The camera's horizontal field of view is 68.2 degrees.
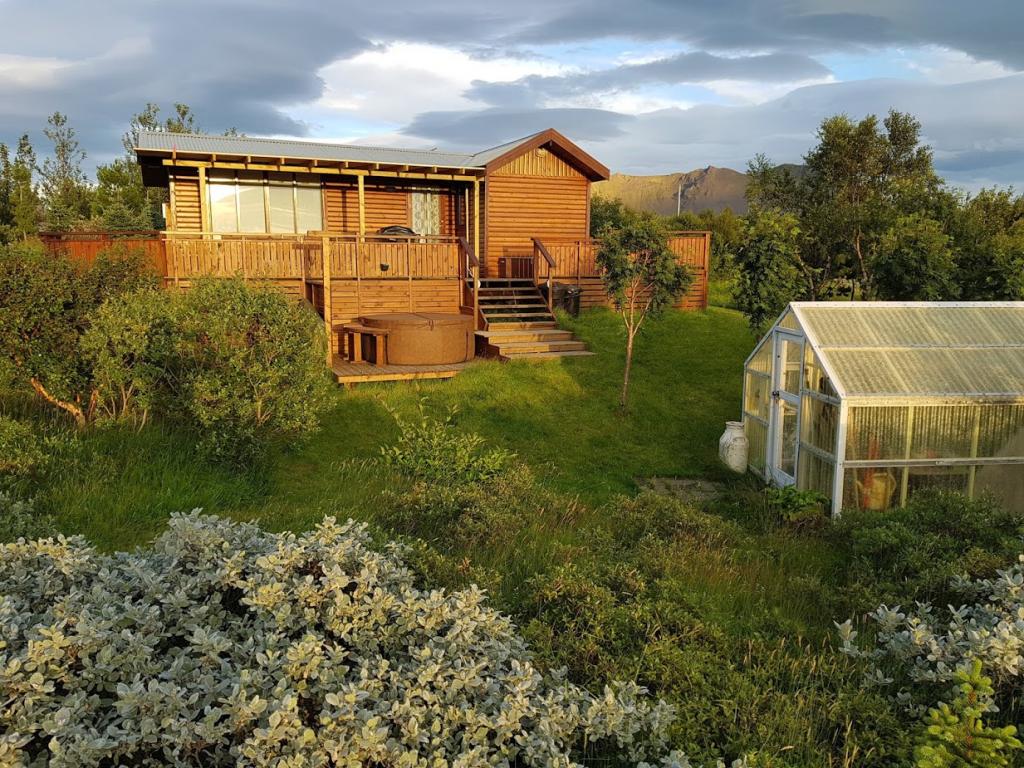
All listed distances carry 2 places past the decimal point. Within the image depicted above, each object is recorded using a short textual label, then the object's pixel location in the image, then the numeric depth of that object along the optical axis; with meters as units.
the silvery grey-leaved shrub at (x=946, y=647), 3.34
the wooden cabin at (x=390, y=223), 16.69
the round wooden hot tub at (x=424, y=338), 15.42
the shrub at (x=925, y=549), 4.86
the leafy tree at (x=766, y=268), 14.30
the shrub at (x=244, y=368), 8.20
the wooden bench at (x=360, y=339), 15.48
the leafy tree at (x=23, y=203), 31.45
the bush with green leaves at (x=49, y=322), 8.41
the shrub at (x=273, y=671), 2.53
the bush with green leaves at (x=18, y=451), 6.53
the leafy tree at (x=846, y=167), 33.88
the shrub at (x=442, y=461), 7.82
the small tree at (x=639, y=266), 14.13
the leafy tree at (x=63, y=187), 37.34
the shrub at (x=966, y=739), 2.45
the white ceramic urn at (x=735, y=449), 11.91
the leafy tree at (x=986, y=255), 13.64
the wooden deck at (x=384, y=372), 14.45
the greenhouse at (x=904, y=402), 9.17
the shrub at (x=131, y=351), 8.24
